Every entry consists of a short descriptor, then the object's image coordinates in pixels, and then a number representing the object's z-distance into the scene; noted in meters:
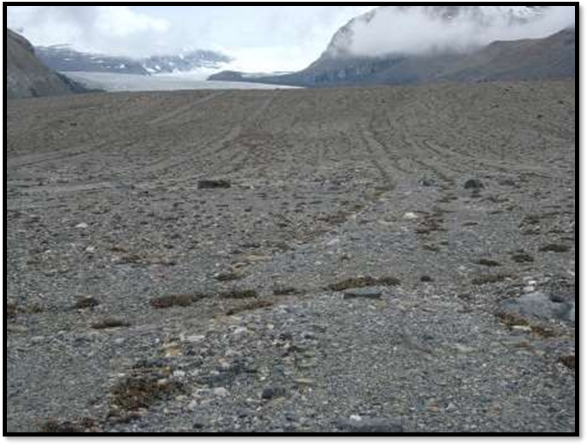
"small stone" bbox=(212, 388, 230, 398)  9.66
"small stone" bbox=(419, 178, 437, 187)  28.80
